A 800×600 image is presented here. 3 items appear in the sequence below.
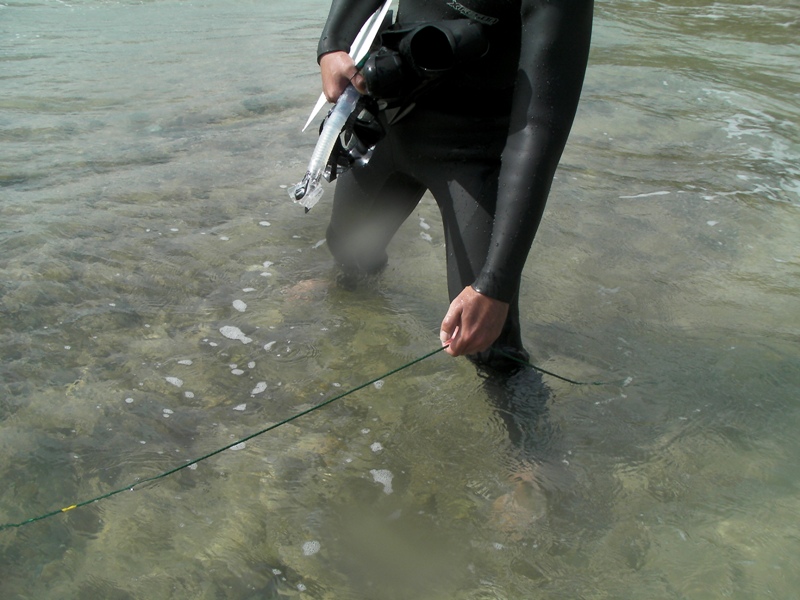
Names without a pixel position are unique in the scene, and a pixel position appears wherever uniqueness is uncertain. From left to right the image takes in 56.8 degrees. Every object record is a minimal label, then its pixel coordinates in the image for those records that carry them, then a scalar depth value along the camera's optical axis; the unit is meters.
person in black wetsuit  2.13
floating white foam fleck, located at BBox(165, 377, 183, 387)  2.94
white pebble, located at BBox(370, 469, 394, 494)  2.50
